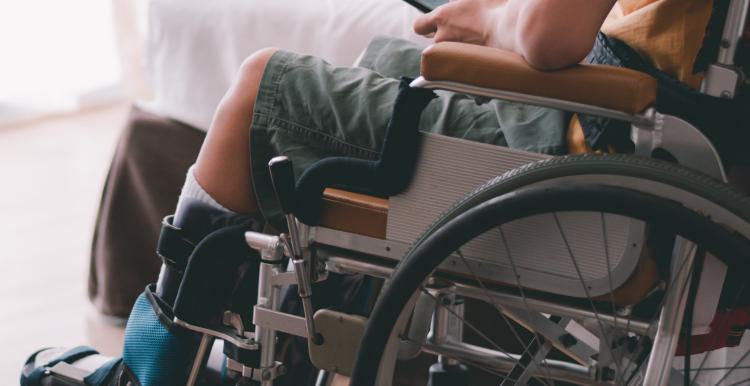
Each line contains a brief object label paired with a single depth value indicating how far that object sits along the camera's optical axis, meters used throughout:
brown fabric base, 3.40
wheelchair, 2.40
